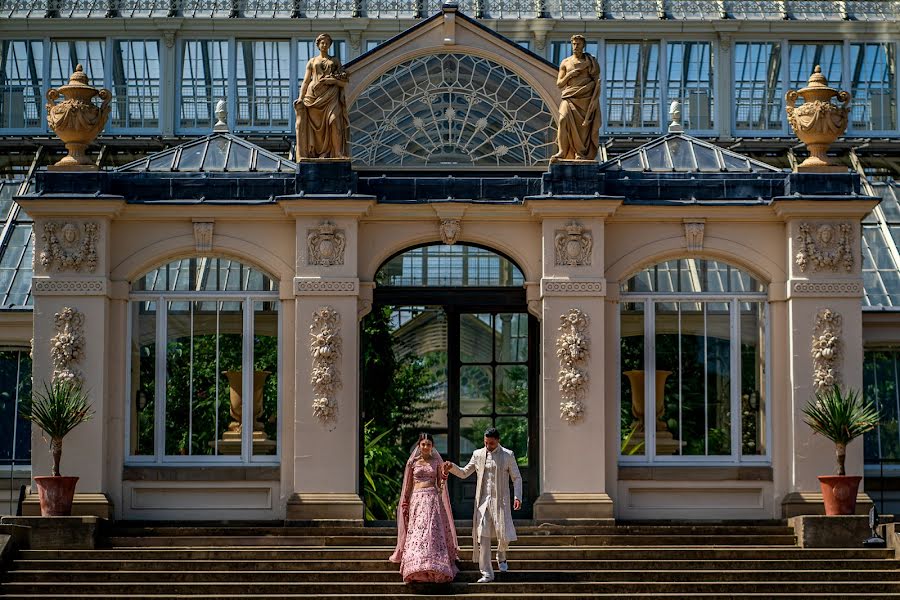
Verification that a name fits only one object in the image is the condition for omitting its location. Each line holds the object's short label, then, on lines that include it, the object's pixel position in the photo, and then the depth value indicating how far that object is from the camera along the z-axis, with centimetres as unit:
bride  1936
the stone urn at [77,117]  2303
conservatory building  2278
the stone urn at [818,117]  2308
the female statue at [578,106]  2311
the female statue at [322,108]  2305
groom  1962
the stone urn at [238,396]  2322
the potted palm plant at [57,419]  2131
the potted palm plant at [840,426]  2147
